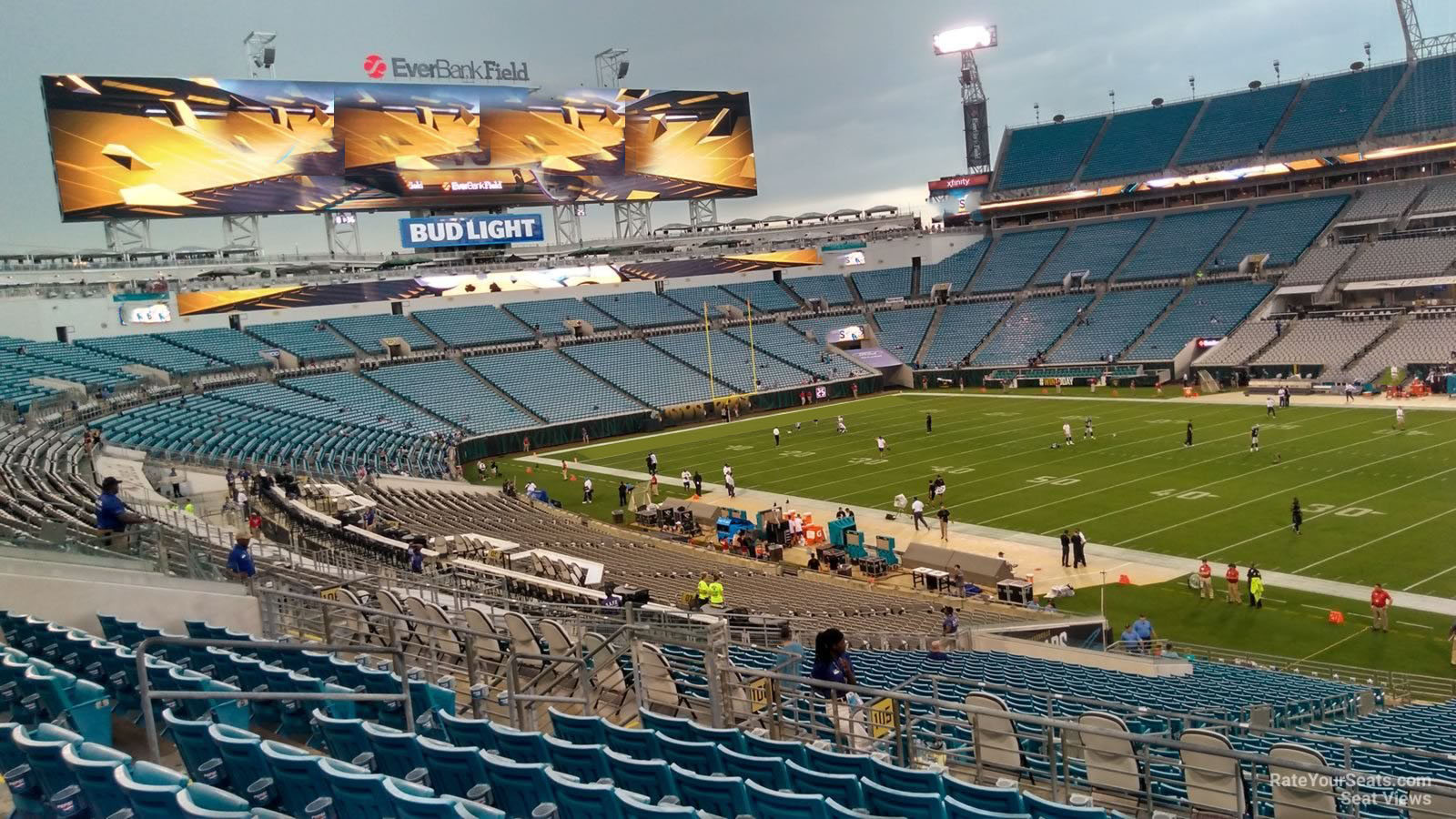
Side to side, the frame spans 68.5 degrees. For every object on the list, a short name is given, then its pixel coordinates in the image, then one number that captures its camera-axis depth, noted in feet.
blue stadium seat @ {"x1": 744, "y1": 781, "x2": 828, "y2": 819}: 17.85
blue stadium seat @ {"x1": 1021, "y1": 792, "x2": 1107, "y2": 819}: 18.26
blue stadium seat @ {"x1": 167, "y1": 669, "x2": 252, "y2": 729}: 24.68
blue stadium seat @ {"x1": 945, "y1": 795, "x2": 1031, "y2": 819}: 18.17
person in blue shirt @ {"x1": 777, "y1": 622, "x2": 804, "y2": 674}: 29.07
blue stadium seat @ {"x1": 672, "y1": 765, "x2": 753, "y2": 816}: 19.01
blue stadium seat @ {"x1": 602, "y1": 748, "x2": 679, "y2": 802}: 20.03
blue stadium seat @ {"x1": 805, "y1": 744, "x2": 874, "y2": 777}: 21.98
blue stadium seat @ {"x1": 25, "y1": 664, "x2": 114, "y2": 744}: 23.43
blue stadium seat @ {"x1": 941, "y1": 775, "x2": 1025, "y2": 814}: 19.58
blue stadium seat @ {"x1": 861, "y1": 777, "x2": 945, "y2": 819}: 18.54
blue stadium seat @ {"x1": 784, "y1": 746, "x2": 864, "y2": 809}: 19.85
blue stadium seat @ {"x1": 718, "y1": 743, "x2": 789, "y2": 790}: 20.98
